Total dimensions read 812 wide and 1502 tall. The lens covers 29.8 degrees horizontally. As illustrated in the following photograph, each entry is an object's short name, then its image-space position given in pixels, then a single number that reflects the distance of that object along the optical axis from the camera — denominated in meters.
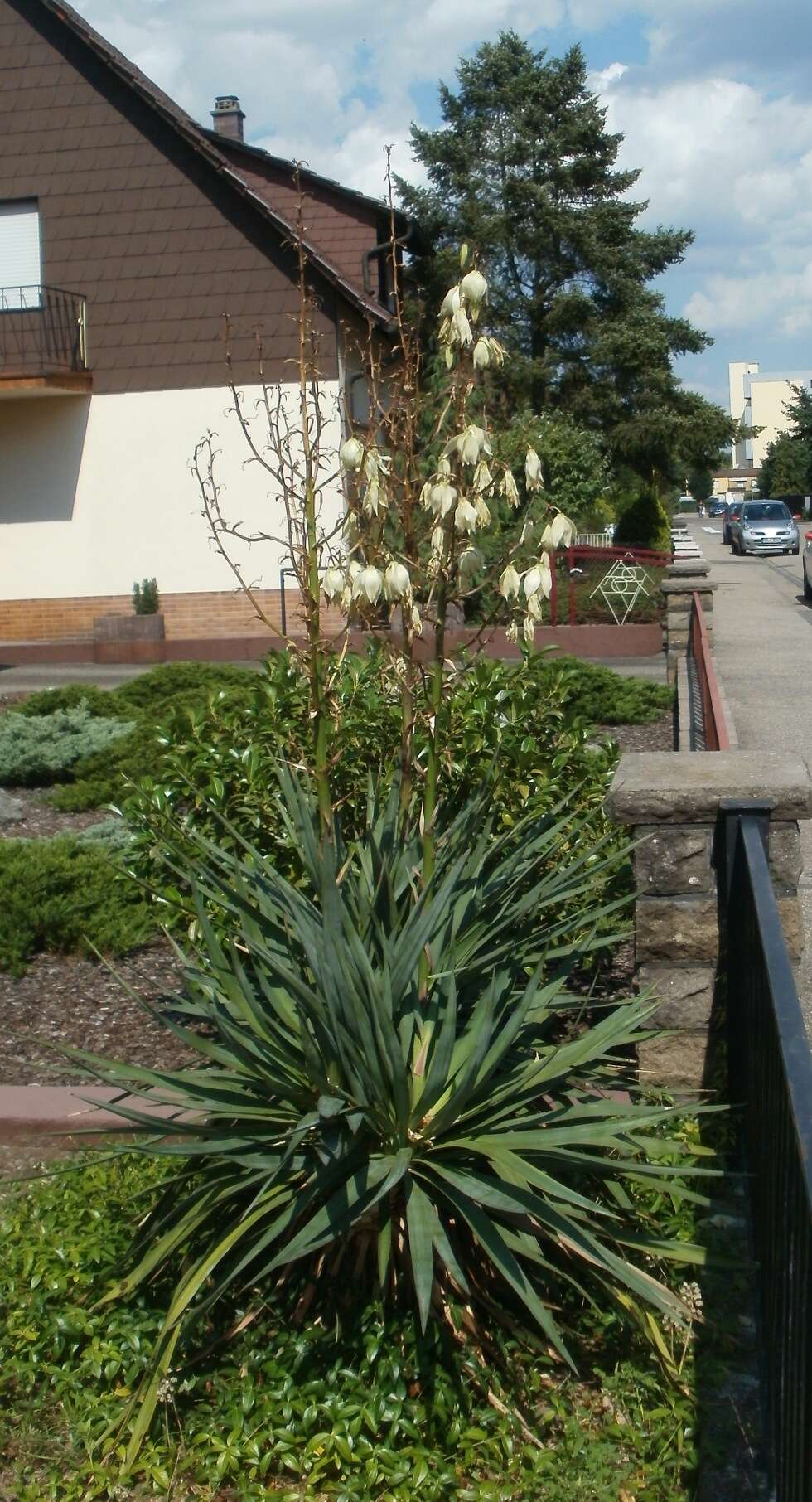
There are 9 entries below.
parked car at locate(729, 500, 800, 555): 46.56
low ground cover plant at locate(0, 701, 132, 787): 10.73
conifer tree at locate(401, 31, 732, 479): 37.34
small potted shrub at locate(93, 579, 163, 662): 21.39
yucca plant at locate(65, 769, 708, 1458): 3.37
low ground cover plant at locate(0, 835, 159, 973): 6.66
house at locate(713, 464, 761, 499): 131.50
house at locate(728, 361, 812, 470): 133.50
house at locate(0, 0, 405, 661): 21.72
